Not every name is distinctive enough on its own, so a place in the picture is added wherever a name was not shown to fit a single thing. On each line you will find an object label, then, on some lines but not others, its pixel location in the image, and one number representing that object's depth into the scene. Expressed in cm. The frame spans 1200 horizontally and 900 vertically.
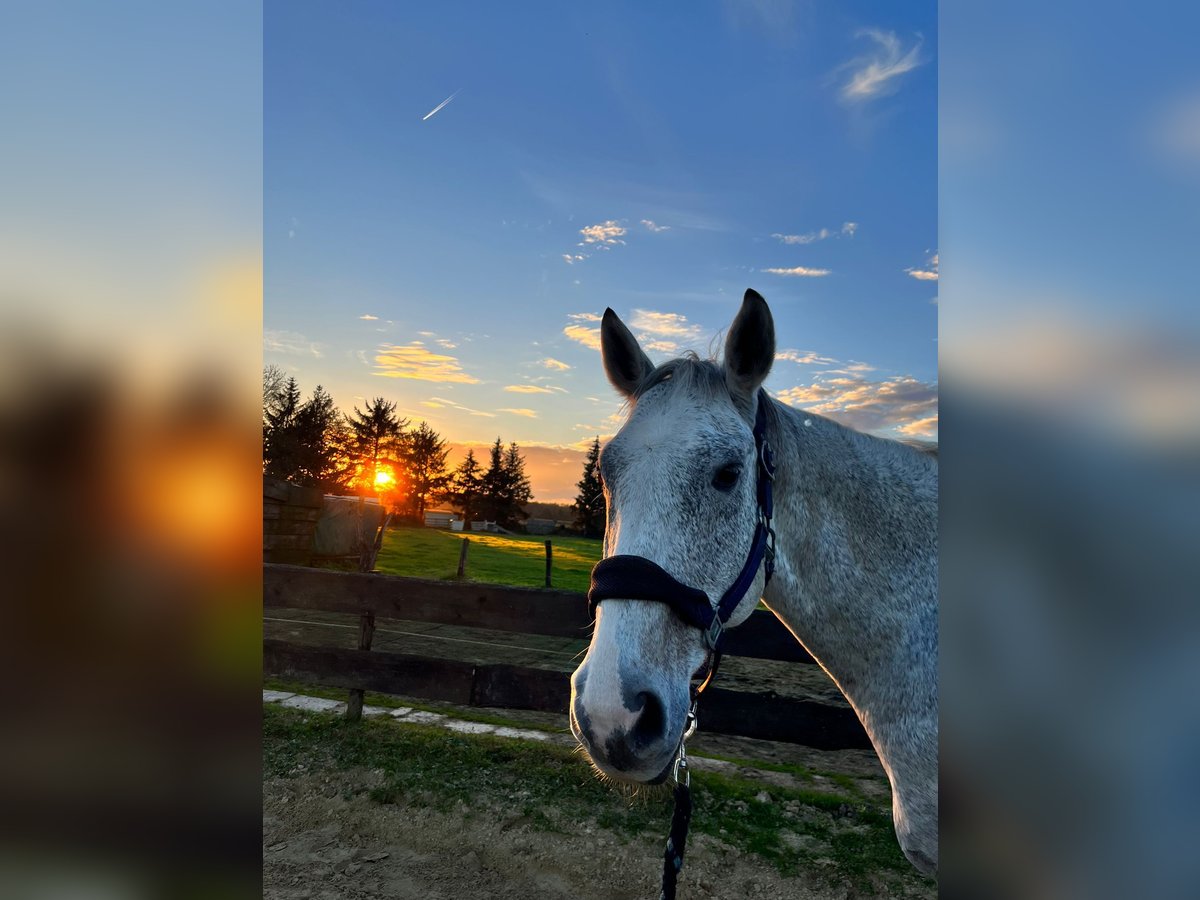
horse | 172
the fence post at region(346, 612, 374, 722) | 556
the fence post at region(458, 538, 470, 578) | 1725
